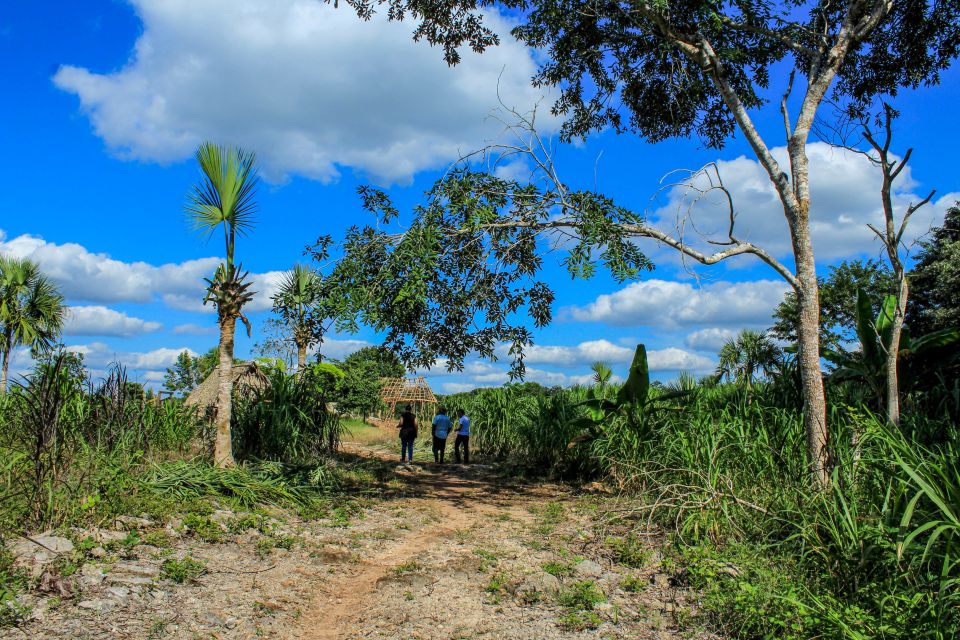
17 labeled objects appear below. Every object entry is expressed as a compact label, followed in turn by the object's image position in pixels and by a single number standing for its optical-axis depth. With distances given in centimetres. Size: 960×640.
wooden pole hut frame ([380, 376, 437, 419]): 3106
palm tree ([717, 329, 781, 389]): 3153
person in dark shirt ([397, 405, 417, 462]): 1450
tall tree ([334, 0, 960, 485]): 795
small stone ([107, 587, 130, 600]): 467
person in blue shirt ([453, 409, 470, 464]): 1525
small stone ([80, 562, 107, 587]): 478
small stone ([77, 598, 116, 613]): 445
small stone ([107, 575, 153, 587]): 489
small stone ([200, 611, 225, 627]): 457
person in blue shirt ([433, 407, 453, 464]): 1491
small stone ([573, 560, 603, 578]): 566
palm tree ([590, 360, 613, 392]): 1710
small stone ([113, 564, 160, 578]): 509
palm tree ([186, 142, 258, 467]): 895
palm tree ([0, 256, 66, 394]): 1906
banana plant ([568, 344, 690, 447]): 952
